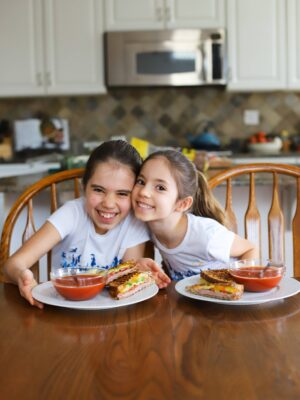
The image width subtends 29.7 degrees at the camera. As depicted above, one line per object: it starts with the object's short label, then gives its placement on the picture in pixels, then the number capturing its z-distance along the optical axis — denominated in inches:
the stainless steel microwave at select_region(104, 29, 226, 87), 174.1
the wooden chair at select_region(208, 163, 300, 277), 63.5
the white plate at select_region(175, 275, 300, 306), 41.4
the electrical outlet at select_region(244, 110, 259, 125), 195.9
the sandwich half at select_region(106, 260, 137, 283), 45.5
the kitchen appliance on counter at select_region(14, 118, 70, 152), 192.2
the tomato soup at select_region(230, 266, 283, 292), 43.6
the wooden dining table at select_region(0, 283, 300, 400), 28.2
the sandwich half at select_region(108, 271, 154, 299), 42.9
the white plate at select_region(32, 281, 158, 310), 40.9
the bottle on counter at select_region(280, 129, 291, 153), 190.7
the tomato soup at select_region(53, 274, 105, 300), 41.7
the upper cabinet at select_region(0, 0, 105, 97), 176.6
